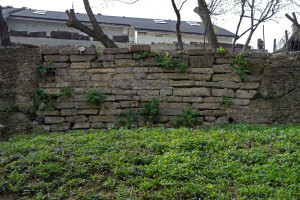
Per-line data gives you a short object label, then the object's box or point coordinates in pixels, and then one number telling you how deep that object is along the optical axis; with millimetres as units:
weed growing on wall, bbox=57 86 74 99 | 5531
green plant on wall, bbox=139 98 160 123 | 5477
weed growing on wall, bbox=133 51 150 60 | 5678
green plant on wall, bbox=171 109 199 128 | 5473
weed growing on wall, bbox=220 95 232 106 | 5605
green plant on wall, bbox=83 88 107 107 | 5461
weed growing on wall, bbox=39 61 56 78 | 5586
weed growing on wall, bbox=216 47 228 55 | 5727
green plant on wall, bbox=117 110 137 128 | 5436
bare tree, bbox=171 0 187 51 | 7250
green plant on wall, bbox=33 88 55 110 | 5519
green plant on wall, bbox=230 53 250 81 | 5684
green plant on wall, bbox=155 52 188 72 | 5625
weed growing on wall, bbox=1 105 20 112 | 5441
